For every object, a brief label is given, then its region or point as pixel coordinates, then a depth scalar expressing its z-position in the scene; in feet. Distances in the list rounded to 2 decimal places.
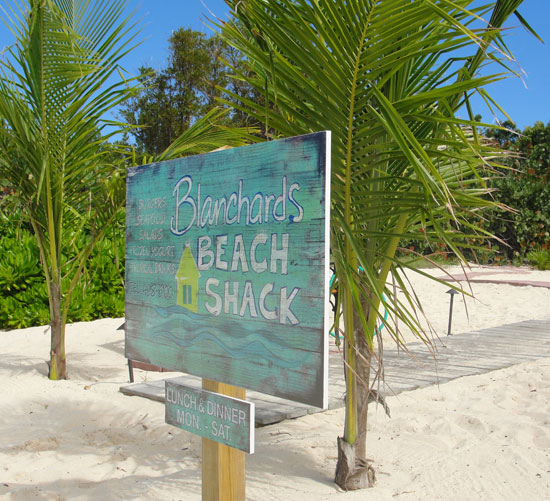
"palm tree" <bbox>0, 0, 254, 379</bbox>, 13.82
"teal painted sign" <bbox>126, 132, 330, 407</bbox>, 5.36
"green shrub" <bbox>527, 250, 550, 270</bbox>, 47.83
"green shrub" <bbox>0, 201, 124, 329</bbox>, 22.30
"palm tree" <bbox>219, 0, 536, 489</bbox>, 6.73
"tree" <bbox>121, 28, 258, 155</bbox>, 67.77
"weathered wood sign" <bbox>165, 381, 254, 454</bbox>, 6.09
